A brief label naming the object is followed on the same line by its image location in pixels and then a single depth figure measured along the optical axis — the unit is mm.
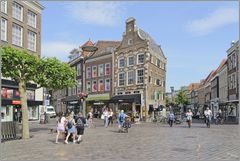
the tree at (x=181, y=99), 63924
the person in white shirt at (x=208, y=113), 18549
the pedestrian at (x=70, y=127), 9858
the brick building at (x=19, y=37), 21969
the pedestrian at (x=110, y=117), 19317
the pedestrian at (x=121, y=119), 14945
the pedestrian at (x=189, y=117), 18481
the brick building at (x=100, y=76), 36222
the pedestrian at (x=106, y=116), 18337
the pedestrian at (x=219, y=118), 24323
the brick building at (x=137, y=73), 32139
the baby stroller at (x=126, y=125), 14194
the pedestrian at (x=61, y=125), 10225
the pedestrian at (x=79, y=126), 10042
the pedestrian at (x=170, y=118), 19594
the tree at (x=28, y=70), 10854
